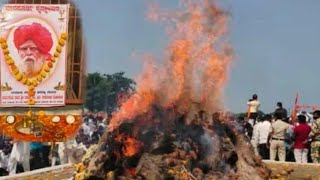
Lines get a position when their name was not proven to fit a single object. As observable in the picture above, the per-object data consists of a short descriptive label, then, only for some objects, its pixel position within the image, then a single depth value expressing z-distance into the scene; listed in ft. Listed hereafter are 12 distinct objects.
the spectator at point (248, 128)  63.16
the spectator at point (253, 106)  68.18
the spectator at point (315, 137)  55.83
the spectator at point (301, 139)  56.70
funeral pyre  39.47
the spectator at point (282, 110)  60.11
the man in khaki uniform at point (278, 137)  58.03
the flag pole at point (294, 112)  67.79
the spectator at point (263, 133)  59.31
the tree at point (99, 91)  150.61
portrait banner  60.39
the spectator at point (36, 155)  62.18
